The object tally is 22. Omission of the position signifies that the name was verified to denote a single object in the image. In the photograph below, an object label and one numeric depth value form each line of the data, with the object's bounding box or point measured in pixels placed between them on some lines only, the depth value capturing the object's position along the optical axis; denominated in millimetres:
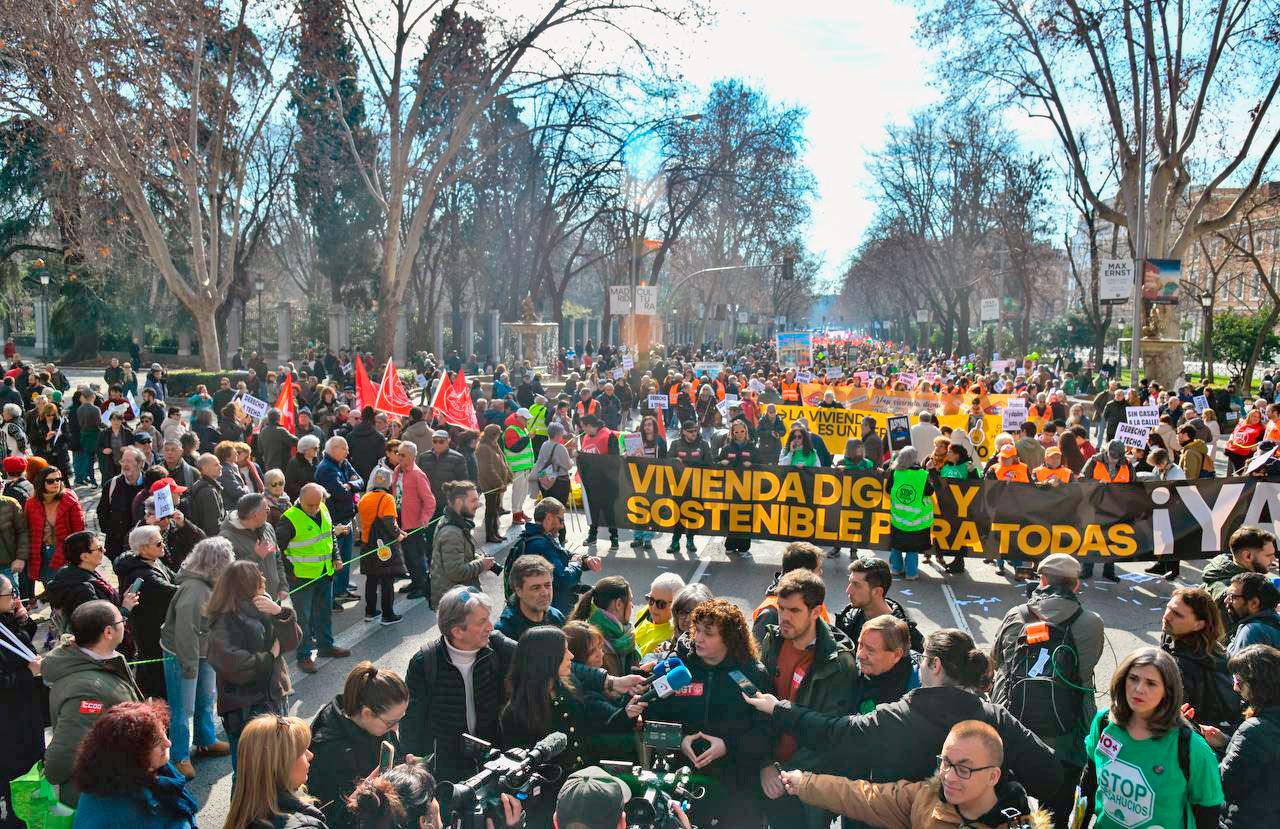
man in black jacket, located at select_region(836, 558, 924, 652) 5504
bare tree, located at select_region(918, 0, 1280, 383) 24625
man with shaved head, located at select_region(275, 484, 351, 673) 7863
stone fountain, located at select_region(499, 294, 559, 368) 38062
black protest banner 10211
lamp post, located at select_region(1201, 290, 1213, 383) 36459
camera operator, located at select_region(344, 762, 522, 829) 3465
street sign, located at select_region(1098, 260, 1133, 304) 26688
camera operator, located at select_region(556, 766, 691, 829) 3088
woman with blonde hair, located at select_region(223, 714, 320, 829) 3338
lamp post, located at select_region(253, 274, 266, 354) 38828
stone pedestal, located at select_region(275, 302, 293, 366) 52531
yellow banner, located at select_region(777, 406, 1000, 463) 19078
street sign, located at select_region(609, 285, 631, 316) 39875
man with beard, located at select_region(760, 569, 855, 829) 4438
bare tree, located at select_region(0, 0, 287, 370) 20453
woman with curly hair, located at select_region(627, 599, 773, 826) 4238
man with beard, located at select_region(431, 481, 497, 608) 7320
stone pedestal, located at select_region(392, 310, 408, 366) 54812
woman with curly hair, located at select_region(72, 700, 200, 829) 3389
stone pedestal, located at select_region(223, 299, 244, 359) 51594
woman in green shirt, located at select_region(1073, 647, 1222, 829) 3844
